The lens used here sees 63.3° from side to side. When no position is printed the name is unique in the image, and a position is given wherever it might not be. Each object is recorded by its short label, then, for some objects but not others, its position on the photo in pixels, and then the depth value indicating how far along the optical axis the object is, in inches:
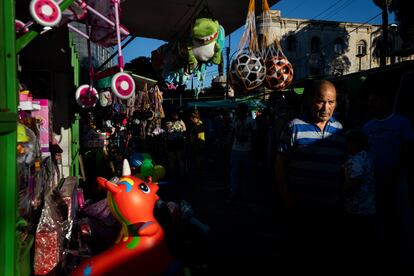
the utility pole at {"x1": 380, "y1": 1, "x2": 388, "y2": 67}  574.3
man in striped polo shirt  105.7
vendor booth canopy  201.0
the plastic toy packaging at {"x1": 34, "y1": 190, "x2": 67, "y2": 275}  115.2
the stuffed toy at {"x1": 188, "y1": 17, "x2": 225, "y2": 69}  174.1
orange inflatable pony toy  106.2
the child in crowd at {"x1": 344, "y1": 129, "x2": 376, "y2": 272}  124.4
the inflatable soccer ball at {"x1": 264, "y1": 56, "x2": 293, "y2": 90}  209.9
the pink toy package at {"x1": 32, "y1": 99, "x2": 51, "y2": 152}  144.4
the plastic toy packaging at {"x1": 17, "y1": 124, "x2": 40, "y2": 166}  87.0
